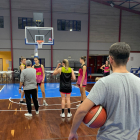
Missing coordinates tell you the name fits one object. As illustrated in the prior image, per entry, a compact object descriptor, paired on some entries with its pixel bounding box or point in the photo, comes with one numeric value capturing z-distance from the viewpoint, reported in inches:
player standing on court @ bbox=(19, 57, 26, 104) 236.6
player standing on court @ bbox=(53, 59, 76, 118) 171.0
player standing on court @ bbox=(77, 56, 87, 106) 204.1
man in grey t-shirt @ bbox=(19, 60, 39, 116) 172.4
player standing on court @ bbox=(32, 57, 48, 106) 218.0
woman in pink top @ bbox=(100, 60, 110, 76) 375.2
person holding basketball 46.9
